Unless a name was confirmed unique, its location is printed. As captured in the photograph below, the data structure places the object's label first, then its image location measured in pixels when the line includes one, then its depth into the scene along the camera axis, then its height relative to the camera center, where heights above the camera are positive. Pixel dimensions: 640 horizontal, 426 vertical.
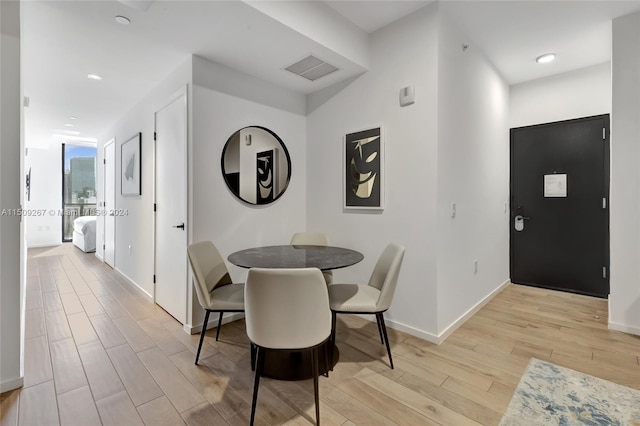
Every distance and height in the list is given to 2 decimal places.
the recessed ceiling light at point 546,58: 3.21 +1.76
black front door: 3.43 +0.08
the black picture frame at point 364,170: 2.75 +0.42
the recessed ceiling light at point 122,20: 2.10 +1.43
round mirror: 2.85 +0.49
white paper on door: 3.66 +0.34
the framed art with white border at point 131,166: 3.69 +0.61
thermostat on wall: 2.47 +1.02
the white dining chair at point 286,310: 1.43 -0.51
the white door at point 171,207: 2.71 +0.04
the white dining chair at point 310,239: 2.94 -0.29
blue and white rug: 1.55 -1.12
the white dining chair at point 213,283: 2.04 -0.58
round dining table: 1.92 -0.36
